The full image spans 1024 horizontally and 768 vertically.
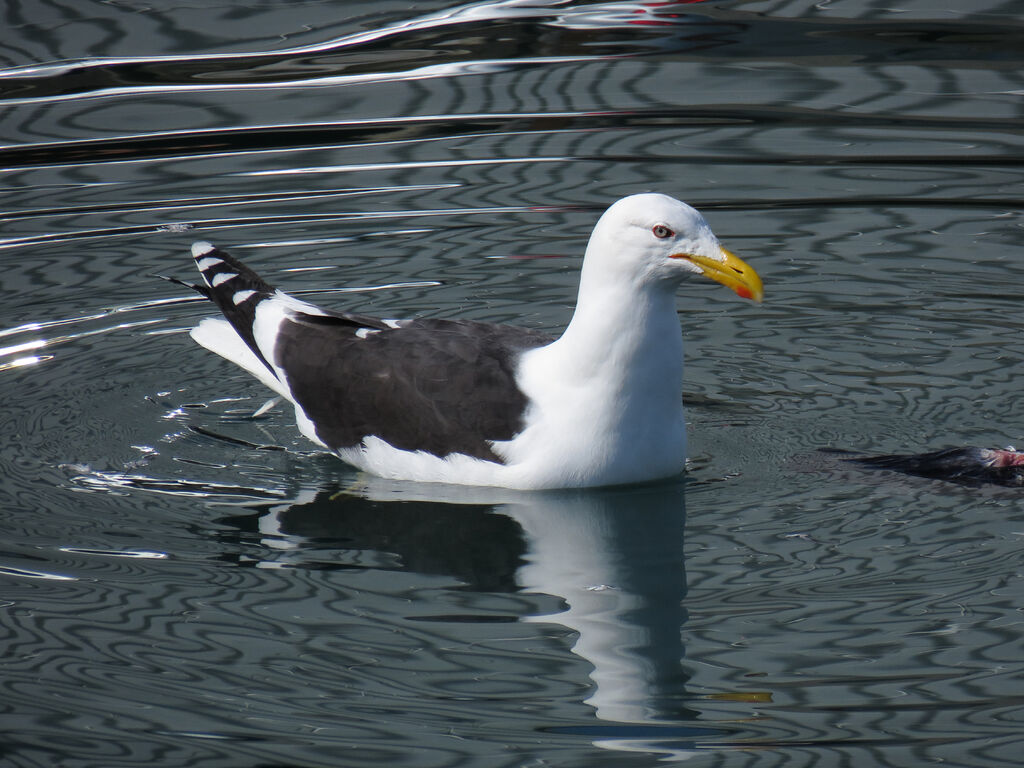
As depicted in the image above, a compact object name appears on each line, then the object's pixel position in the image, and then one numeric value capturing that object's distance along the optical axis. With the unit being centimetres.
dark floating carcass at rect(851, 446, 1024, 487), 1208
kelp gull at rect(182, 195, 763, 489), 1187
